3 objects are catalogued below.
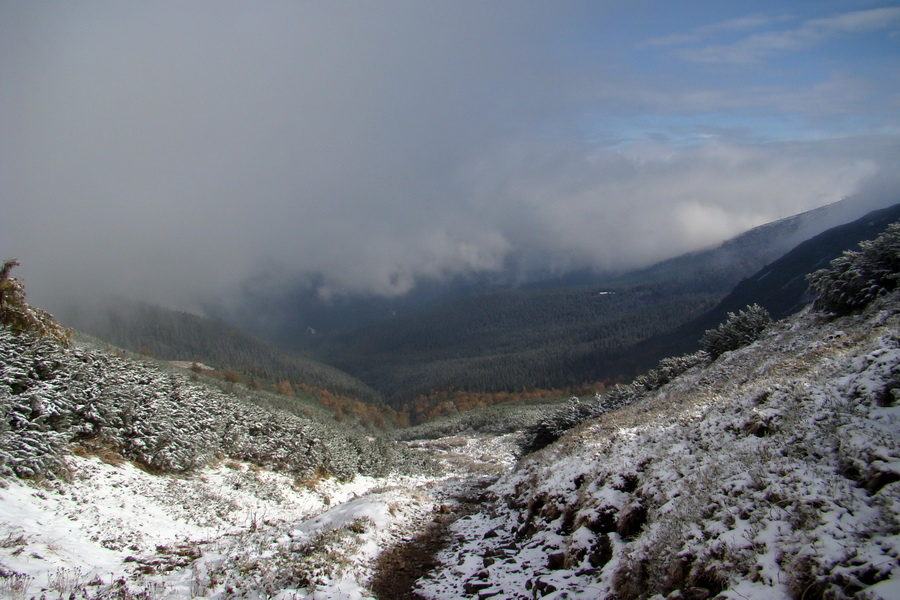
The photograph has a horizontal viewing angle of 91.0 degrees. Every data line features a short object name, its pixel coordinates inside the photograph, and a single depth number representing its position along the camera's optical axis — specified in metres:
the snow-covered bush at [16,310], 18.08
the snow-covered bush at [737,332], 32.25
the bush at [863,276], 21.69
